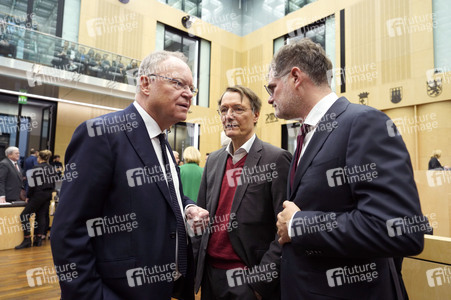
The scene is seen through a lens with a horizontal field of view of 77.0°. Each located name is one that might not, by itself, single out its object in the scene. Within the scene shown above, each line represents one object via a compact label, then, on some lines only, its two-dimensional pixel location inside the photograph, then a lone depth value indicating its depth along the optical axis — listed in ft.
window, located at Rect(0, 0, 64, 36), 28.43
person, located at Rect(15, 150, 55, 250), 16.21
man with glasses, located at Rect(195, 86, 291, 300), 4.73
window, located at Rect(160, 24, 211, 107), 41.83
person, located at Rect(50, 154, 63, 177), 24.17
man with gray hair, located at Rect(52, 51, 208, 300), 3.36
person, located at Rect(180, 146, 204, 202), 11.74
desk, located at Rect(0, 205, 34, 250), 15.81
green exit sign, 28.76
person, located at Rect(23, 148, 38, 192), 20.52
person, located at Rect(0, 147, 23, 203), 16.62
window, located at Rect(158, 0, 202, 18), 42.48
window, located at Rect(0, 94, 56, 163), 28.53
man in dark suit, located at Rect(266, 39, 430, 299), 2.85
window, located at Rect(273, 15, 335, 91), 34.48
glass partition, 22.70
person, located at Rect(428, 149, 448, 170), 22.33
